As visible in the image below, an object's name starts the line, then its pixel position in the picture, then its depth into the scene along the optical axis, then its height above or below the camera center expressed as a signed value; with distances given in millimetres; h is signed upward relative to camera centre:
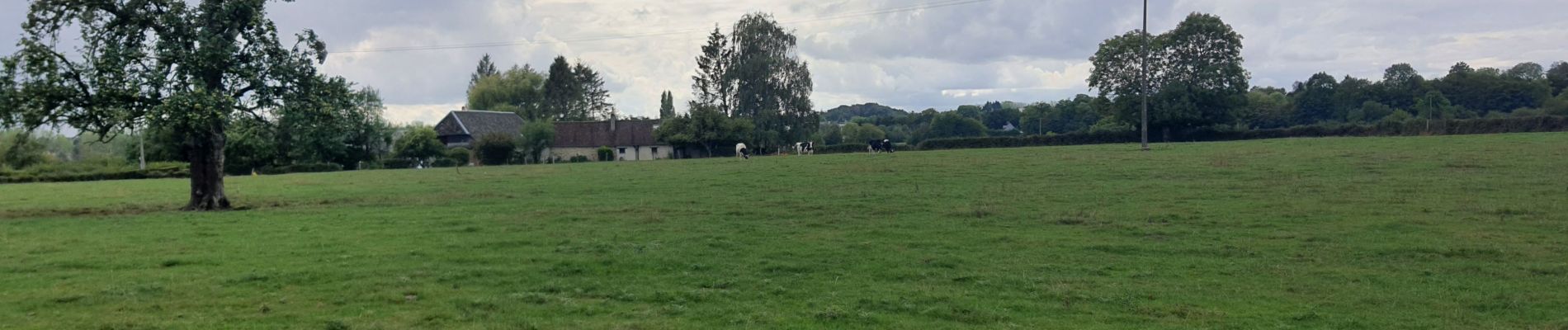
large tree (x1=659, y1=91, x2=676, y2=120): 123625 +4665
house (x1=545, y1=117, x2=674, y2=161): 101100 +448
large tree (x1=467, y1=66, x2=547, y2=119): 117562 +6097
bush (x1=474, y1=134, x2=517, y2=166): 81250 -190
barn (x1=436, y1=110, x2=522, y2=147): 100188 +1949
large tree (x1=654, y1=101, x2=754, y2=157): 82188 +951
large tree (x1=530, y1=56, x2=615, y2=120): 124750 +6463
